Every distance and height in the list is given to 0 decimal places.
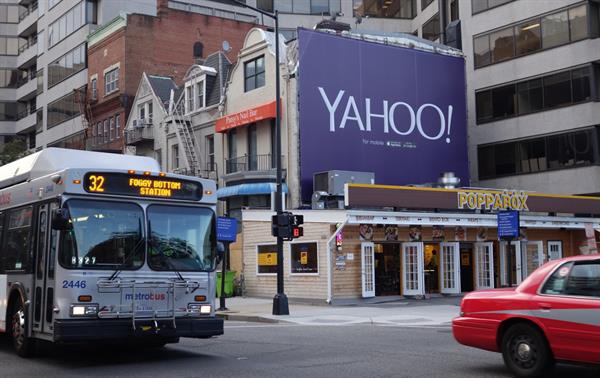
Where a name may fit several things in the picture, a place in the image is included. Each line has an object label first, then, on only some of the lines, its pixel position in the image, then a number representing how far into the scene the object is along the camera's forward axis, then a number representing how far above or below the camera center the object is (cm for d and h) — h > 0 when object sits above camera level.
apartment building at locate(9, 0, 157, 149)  5384 +1672
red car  842 -85
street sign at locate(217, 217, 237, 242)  2327 +89
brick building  4747 +1406
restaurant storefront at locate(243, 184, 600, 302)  2612 +36
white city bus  1044 -2
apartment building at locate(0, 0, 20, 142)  7319 +2000
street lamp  2117 +23
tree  4744 +750
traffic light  2138 +88
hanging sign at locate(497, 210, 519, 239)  2089 +78
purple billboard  3238 +694
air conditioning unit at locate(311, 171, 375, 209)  2952 +287
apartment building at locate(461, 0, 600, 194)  3678 +864
